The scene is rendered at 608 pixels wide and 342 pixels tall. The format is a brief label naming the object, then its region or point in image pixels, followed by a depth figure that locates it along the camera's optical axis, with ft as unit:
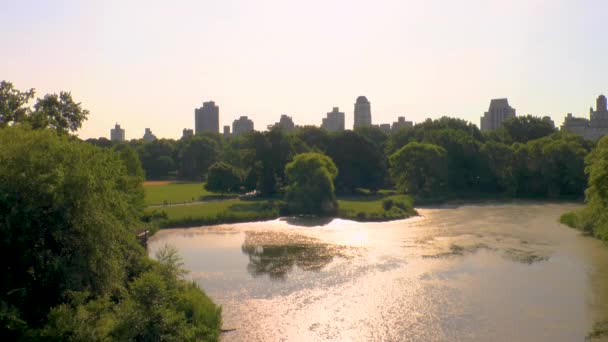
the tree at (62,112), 118.47
